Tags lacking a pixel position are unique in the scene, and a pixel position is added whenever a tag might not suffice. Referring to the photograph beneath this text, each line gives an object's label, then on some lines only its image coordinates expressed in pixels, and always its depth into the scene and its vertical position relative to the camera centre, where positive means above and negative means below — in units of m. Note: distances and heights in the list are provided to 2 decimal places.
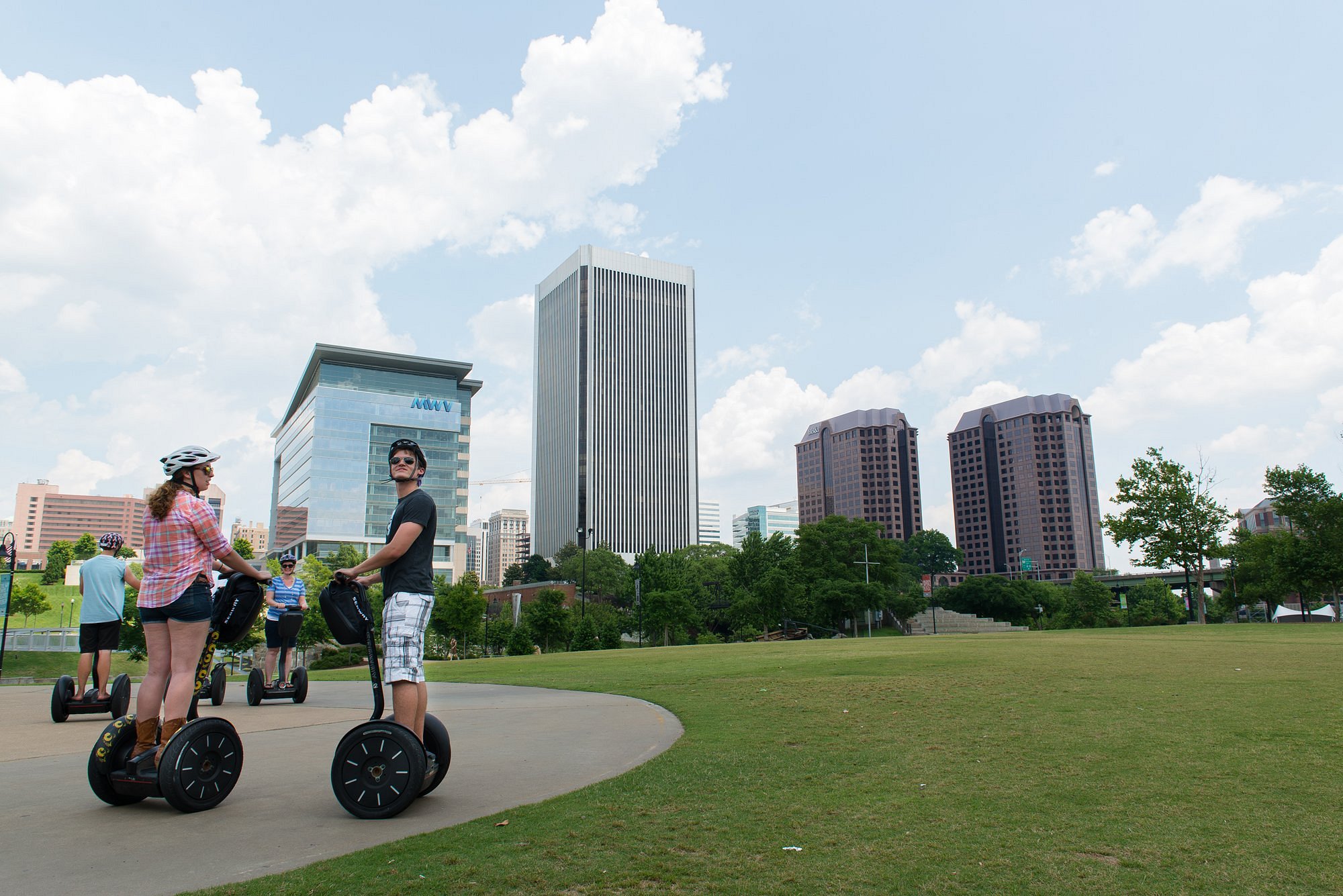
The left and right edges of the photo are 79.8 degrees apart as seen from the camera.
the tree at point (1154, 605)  65.62 -2.48
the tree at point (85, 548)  104.75 +7.02
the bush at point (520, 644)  44.50 -2.83
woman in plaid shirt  5.22 +0.03
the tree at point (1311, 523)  45.81 +3.14
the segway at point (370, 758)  4.78 -0.97
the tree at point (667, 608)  51.28 -1.18
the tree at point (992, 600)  88.75 -1.87
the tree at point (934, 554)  148.75 +5.44
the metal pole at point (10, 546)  21.24 +1.51
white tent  66.88 -3.56
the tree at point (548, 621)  46.91 -1.68
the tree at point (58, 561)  104.81 +5.49
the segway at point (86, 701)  9.59 -1.21
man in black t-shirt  5.13 -0.01
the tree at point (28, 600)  60.88 +0.12
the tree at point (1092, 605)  64.31 -1.91
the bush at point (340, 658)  39.73 -3.17
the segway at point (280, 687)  11.38 -1.30
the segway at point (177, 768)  4.89 -1.04
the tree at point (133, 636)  33.88 -1.62
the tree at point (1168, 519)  52.44 +3.97
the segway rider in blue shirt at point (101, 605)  9.35 -0.06
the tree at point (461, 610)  42.80 -0.90
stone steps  82.62 -4.22
